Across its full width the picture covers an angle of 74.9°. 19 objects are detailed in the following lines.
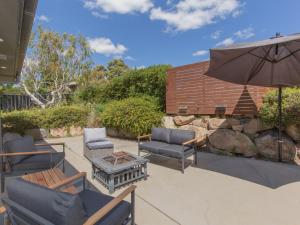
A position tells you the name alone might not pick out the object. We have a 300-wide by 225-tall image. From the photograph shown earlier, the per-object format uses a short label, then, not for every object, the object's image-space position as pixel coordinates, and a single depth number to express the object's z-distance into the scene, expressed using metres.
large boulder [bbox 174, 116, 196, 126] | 6.96
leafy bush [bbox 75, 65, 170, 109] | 8.28
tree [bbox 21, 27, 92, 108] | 13.28
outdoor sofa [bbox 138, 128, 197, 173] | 4.57
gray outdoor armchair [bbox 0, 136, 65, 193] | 3.58
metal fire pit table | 3.52
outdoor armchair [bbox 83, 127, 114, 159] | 5.22
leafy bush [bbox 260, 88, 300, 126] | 4.81
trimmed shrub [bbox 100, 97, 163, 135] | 7.81
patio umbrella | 4.12
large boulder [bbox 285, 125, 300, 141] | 5.02
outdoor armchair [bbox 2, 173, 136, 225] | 1.39
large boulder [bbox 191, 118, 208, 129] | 6.58
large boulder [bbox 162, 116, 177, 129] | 7.55
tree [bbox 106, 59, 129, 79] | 27.44
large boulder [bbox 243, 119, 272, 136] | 5.51
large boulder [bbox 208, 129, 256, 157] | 5.67
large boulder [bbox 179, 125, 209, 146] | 6.54
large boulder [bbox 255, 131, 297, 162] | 5.08
